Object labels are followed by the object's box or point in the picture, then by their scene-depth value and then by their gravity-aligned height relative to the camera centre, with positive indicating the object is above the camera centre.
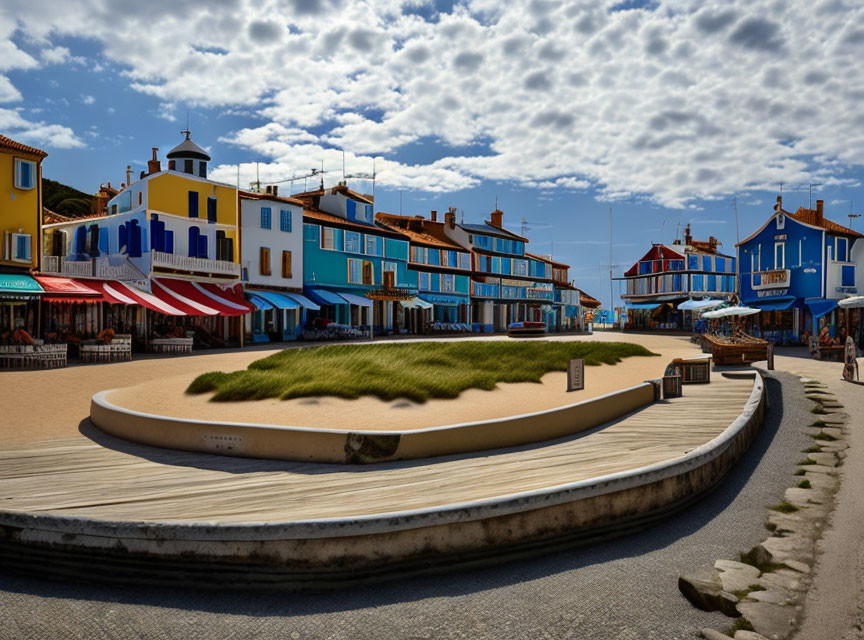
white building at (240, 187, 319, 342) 32.25 +3.16
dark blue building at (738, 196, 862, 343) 35.41 +3.04
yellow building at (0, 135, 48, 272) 22.00 +4.37
